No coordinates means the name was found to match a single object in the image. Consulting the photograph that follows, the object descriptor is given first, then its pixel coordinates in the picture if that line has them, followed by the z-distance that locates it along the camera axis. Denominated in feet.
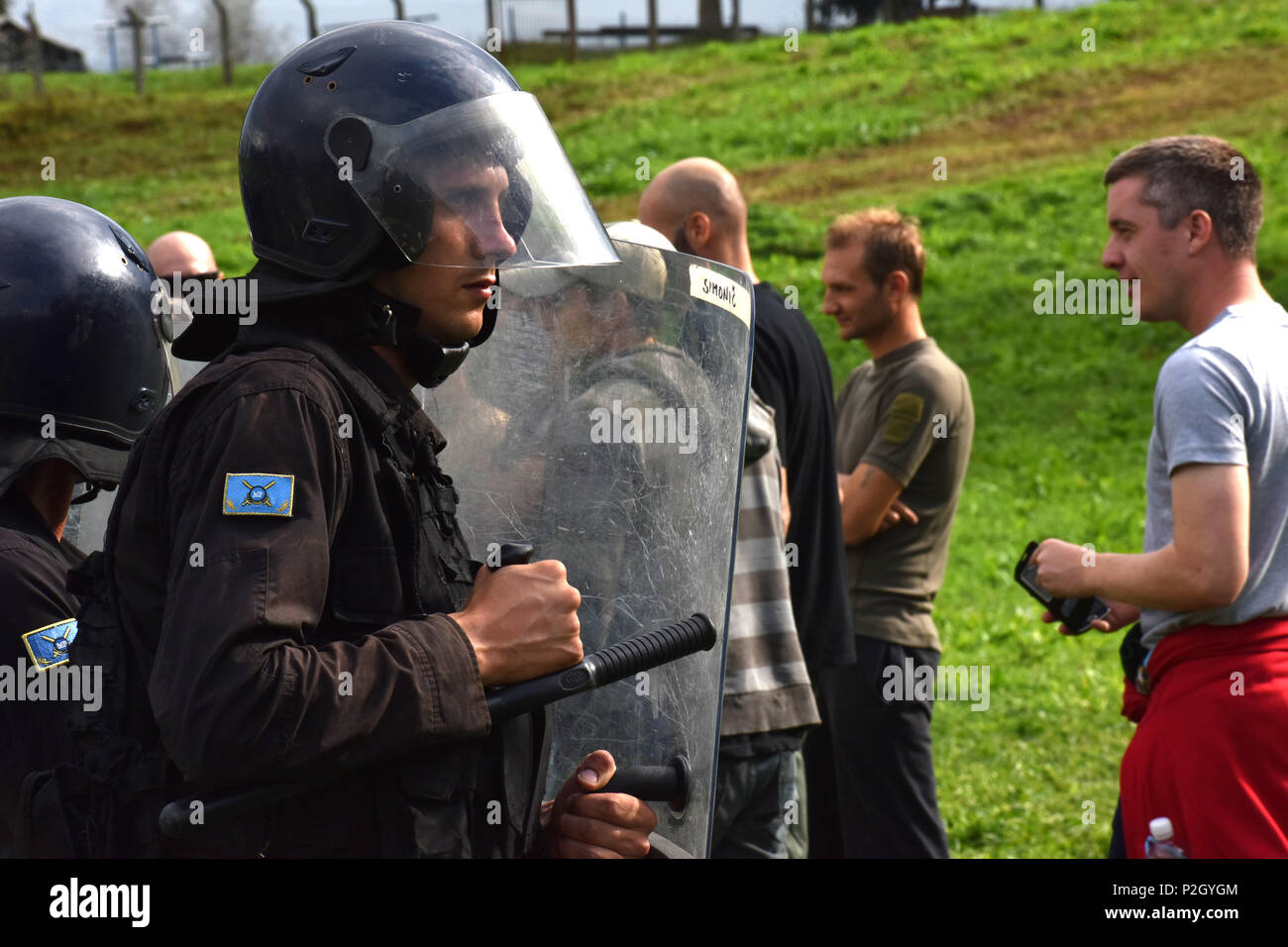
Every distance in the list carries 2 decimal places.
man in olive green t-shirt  14.46
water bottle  9.51
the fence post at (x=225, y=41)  81.05
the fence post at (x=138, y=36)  79.29
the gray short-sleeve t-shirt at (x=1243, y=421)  9.43
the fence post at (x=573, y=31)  83.25
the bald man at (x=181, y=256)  17.28
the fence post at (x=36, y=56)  83.30
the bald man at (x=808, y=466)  13.04
